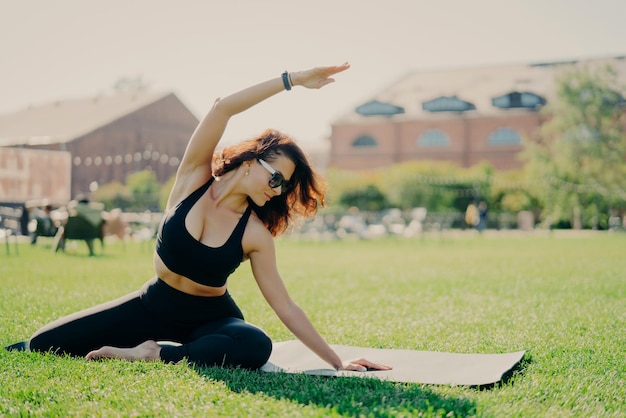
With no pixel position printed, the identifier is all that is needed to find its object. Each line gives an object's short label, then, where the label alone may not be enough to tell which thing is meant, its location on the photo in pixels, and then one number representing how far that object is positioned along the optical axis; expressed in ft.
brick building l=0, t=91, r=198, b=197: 116.88
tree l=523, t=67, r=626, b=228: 112.06
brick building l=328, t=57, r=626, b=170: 142.10
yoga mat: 9.76
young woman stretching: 9.90
